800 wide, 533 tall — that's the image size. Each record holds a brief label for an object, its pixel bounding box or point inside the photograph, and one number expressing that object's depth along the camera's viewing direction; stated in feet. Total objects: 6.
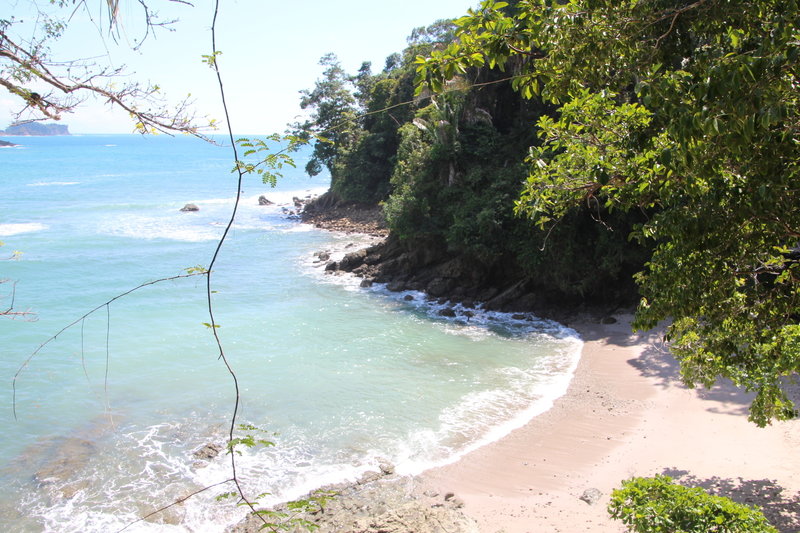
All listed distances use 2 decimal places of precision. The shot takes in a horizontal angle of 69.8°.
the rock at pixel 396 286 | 73.26
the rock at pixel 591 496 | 29.58
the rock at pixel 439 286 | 69.77
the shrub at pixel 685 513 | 17.03
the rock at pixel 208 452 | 35.88
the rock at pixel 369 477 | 32.89
